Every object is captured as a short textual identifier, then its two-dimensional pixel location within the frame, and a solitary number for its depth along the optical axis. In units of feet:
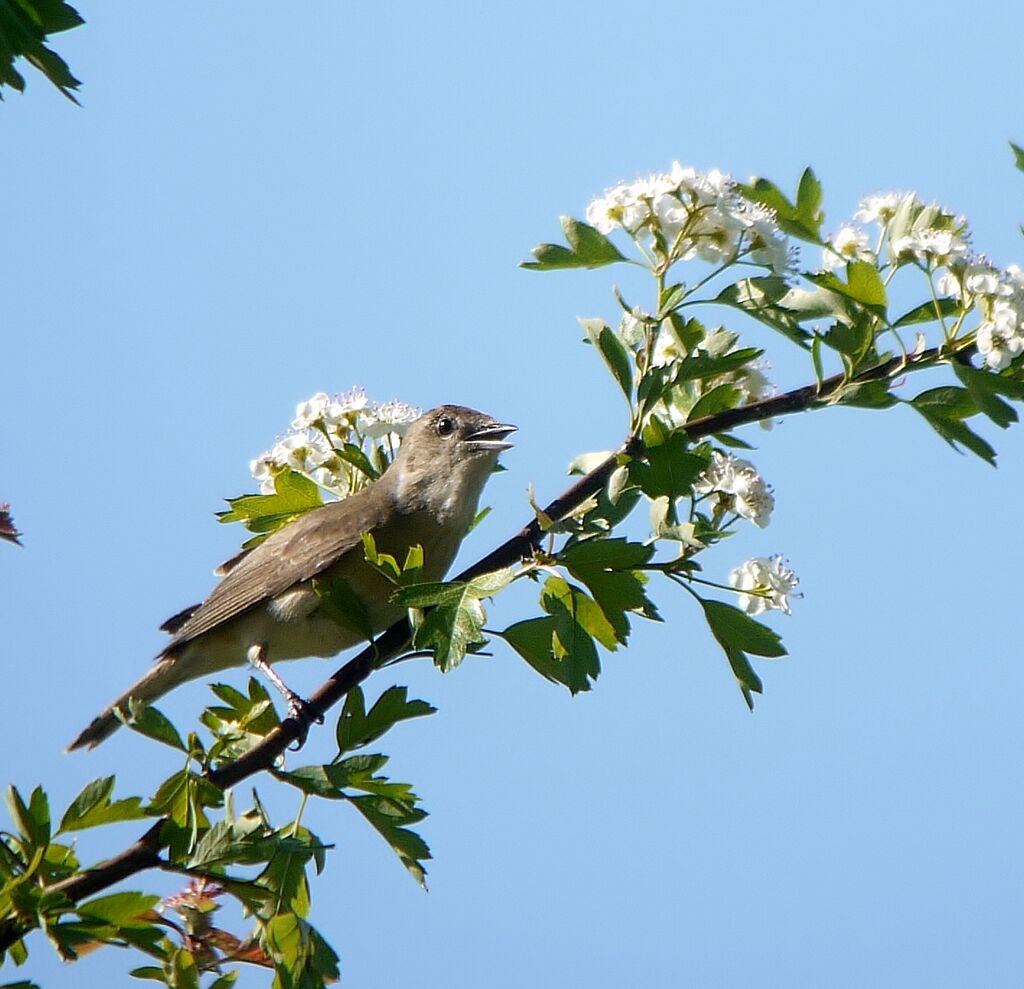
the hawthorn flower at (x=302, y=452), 25.36
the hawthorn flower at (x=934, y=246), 19.62
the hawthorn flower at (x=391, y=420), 24.84
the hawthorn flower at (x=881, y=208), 20.98
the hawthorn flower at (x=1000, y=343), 18.71
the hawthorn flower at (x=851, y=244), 21.00
